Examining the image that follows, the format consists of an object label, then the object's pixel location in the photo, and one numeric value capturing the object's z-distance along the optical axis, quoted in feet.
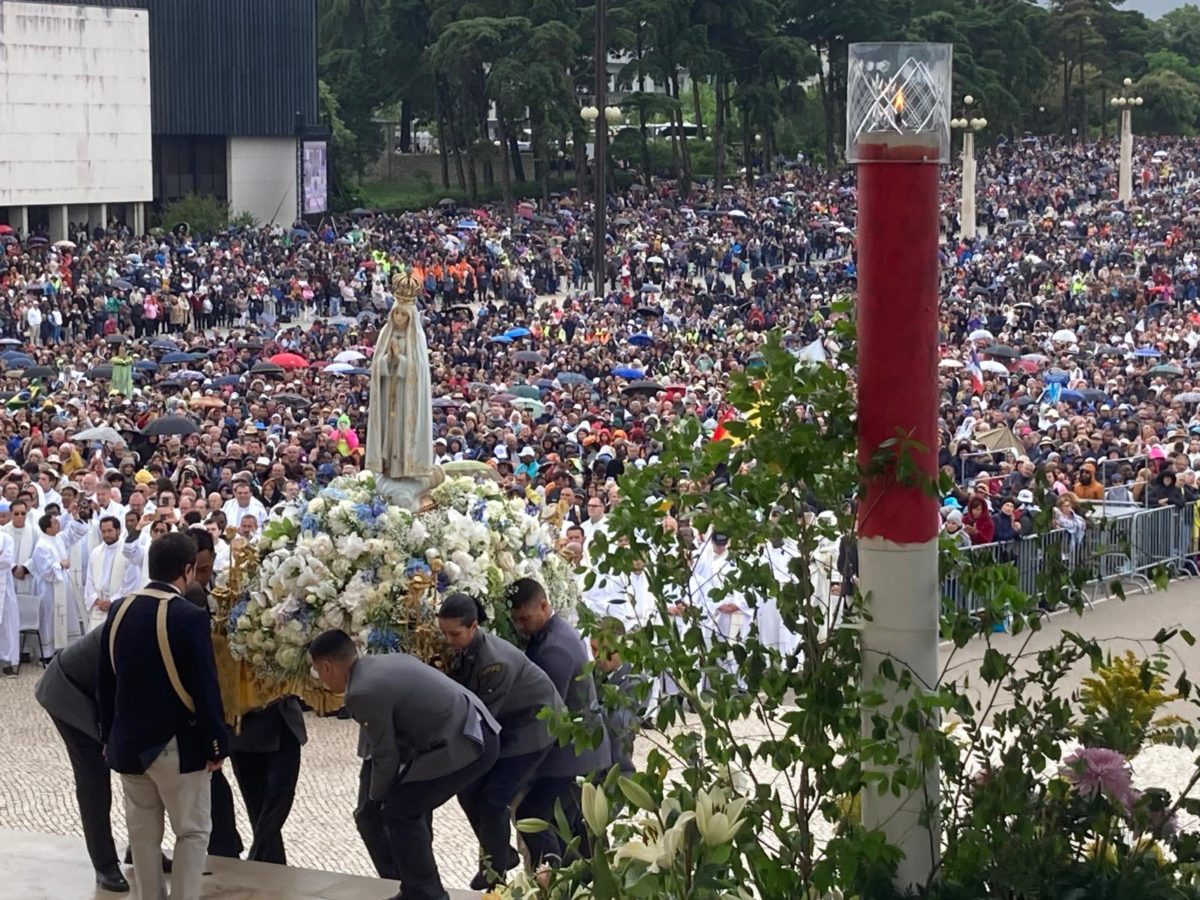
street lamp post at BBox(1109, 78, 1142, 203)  196.44
